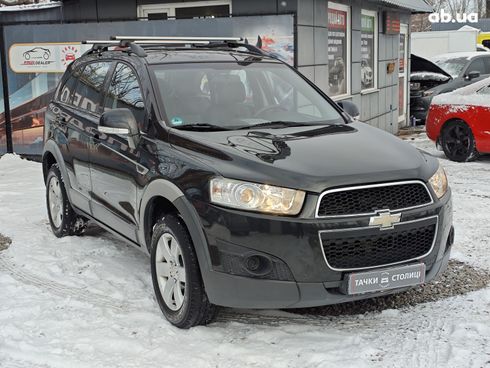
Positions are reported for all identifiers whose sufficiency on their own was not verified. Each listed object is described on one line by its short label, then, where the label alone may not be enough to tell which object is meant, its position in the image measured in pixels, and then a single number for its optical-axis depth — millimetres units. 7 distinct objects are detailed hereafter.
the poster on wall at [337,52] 10539
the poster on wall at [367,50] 12188
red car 9719
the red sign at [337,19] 10438
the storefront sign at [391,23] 13046
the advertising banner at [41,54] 9500
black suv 3553
